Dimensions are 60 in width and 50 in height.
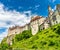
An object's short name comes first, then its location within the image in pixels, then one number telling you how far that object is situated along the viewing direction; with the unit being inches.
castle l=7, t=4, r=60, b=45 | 1514.4
